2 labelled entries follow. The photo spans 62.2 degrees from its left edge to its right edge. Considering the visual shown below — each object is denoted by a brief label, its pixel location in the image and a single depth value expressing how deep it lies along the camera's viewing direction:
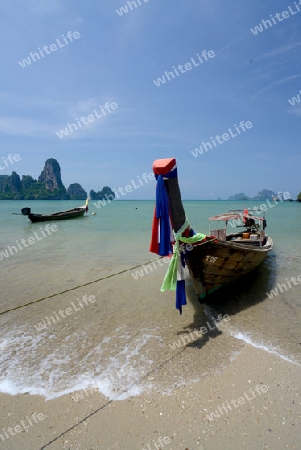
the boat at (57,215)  29.13
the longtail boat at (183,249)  5.32
